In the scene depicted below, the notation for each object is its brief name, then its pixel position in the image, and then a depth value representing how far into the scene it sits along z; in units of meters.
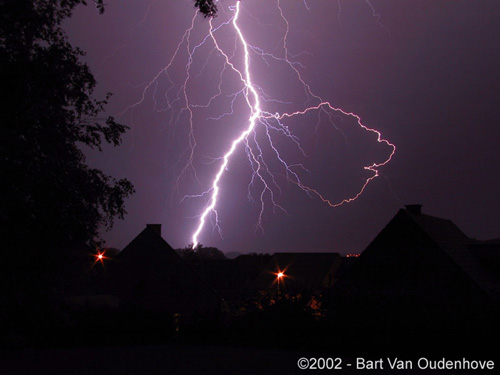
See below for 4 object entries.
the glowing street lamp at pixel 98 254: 11.67
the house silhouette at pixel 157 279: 30.05
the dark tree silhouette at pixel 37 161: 9.38
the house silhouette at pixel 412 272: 13.41
